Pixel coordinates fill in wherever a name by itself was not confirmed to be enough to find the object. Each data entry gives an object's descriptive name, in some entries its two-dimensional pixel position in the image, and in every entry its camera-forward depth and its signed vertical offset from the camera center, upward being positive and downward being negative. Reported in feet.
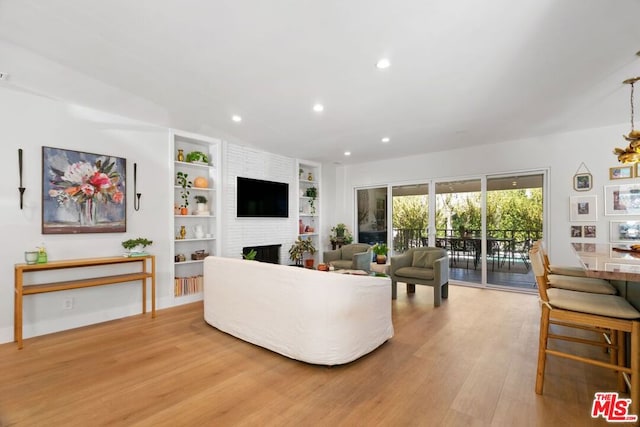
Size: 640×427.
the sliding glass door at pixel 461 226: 18.53 -0.64
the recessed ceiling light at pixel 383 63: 8.76 +4.53
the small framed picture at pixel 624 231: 13.94 -0.75
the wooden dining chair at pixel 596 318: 5.79 -2.11
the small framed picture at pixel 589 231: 14.83 -0.77
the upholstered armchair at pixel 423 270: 13.91 -2.65
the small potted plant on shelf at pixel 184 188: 15.05 +1.43
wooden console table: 9.55 -2.38
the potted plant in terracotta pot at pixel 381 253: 16.19 -2.04
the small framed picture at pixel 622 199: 13.96 +0.76
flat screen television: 17.54 +1.11
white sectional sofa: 8.00 -2.75
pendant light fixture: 8.86 +1.99
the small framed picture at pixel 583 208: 14.82 +0.36
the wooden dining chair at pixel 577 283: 8.19 -1.96
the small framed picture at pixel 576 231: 15.16 -0.79
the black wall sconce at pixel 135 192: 13.19 +1.08
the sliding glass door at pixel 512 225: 16.80 -0.53
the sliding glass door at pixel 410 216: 20.57 -0.01
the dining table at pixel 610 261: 5.29 -1.03
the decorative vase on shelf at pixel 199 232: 15.63 -0.82
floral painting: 10.97 +0.95
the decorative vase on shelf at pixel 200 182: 15.53 +1.78
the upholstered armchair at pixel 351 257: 17.08 -2.52
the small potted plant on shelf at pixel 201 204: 15.70 +0.65
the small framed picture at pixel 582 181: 14.93 +1.70
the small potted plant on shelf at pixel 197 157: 15.30 +3.06
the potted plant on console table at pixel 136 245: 12.43 -1.22
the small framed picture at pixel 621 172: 14.06 +2.04
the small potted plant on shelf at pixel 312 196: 22.29 +1.52
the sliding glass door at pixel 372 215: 22.77 +0.07
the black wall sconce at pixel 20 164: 10.34 +1.82
